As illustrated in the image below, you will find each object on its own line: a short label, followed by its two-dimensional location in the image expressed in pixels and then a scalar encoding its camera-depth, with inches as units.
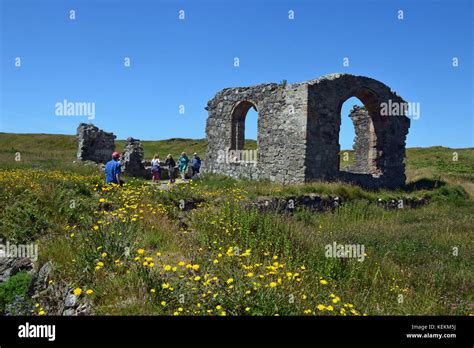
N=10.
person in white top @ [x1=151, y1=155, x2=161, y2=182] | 822.5
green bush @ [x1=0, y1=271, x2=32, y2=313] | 266.1
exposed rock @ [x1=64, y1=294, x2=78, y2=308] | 211.7
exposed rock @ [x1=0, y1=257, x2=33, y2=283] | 295.7
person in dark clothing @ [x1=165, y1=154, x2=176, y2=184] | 811.3
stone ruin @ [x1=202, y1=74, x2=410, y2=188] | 653.3
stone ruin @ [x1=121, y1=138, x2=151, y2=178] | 932.0
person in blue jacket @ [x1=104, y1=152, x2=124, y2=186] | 472.1
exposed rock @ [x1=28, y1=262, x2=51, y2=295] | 251.0
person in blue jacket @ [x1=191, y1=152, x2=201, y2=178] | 855.1
